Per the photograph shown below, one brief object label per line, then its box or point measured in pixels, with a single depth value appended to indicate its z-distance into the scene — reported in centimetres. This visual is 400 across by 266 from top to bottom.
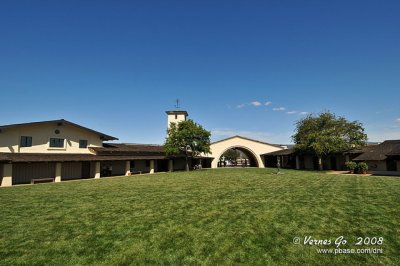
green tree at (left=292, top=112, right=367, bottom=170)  3641
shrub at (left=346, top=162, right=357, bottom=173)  3112
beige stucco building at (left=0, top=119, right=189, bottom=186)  2614
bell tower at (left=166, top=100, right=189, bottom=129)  5622
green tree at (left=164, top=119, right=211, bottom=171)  4250
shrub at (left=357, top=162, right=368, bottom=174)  3008
